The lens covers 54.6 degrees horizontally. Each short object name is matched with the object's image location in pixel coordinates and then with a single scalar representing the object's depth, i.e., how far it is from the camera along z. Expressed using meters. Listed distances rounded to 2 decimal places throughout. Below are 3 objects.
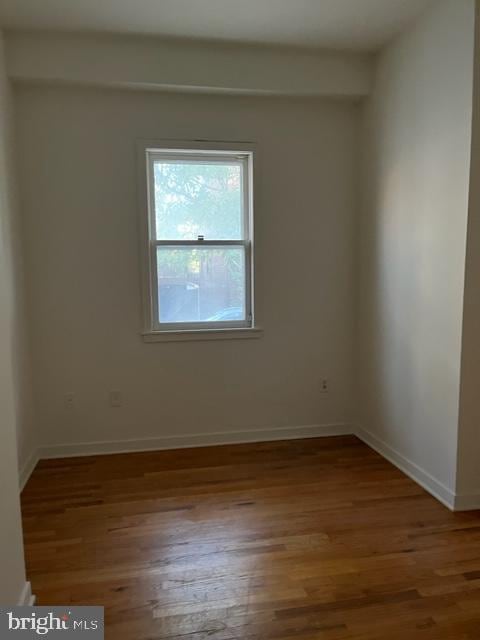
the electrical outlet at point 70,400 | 3.48
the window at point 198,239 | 3.49
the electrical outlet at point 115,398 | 3.53
